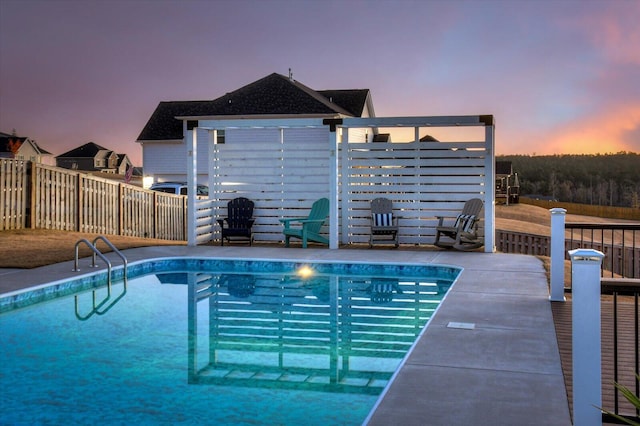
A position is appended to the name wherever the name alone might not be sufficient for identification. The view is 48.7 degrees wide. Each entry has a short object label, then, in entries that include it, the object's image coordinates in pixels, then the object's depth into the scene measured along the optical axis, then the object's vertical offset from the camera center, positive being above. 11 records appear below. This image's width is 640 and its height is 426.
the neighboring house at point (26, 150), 61.41 +5.40
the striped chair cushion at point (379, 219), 13.68 -0.22
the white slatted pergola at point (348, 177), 13.20 +0.61
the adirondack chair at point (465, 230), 12.90 -0.42
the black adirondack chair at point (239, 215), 14.42 -0.15
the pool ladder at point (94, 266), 9.63 -0.81
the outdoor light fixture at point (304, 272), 11.11 -1.03
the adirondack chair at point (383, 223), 13.53 -0.30
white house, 27.25 +4.10
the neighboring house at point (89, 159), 76.00 +5.32
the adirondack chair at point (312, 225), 13.62 -0.34
